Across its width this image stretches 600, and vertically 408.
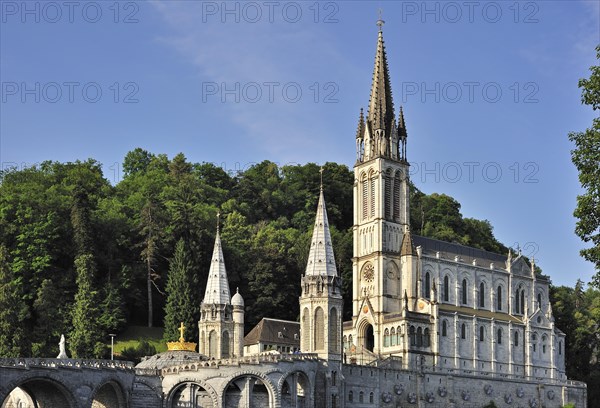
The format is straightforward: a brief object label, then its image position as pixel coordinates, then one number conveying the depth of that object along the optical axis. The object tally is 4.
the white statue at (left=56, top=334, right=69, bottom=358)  83.56
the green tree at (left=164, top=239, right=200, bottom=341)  101.38
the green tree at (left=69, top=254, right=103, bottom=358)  92.56
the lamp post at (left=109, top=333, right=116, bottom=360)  93.12
